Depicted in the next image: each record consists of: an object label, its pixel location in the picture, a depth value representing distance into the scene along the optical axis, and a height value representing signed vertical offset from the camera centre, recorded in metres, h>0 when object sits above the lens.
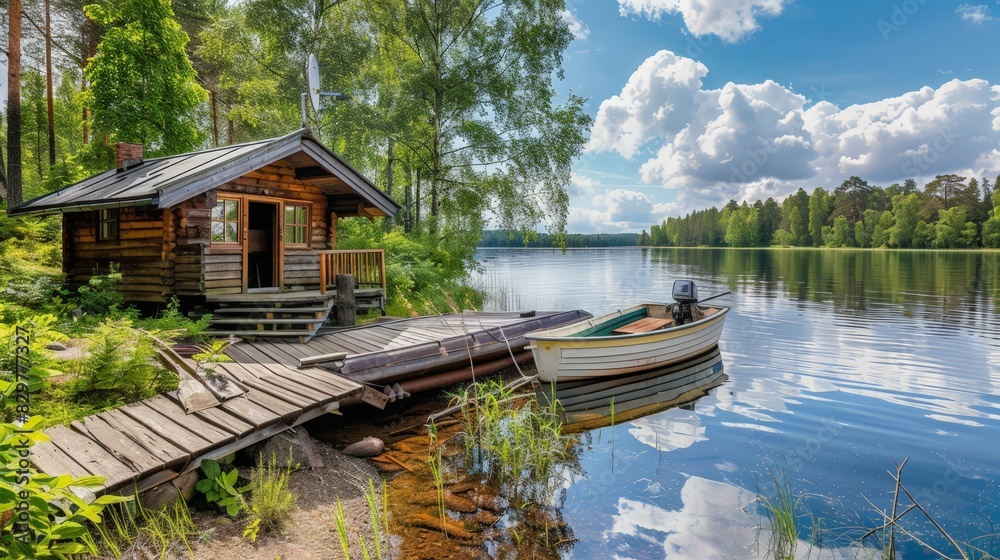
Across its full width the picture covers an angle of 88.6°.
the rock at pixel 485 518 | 4.74 -2.42
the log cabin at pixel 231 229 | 9.12 +0.61
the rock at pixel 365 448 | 6.10 -2.27
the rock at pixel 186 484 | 4.44 -1.98
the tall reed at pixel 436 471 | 4.76 -2.29
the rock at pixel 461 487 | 5.24 -2.37
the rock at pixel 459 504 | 4.91 -2.38
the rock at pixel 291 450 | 5.25 -1.99
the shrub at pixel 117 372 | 5.26 -1.21
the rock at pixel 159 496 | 4.20 -1.98
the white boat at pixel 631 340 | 9.22 -1.57
